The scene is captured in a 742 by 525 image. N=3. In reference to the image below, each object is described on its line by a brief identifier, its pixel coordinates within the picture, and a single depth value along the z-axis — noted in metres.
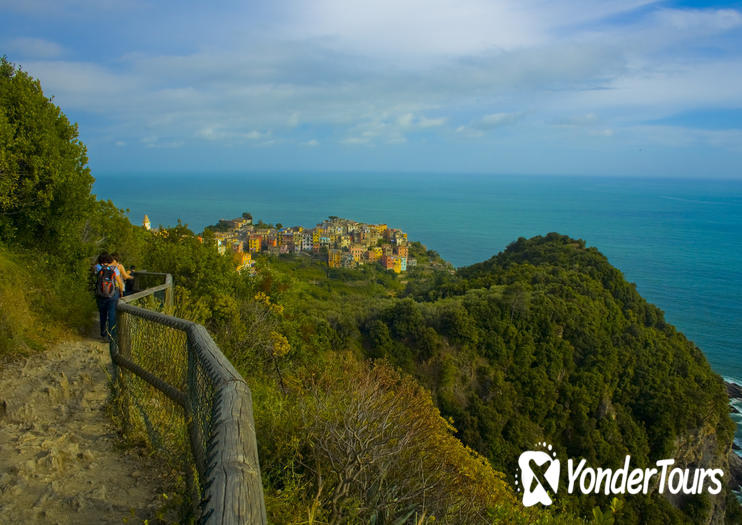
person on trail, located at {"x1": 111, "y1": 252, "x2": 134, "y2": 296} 6.18
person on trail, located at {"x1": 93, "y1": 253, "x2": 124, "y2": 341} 5.95
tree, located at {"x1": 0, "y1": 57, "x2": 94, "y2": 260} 8.16
